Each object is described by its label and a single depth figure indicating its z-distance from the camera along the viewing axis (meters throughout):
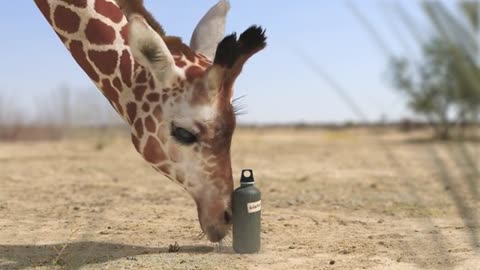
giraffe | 3.81
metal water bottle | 4.11
